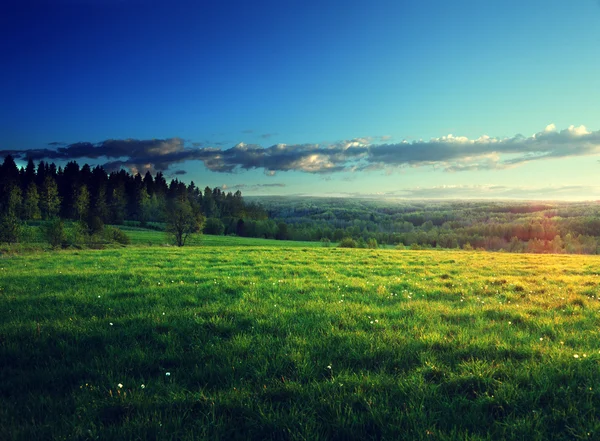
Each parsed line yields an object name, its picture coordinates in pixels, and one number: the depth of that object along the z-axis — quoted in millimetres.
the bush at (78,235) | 47366
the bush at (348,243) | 62250
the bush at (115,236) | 56606
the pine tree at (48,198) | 103000
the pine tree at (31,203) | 97250
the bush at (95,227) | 60431
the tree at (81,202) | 105500
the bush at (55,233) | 42594
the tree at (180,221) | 58531
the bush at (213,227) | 117312
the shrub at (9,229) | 47938
